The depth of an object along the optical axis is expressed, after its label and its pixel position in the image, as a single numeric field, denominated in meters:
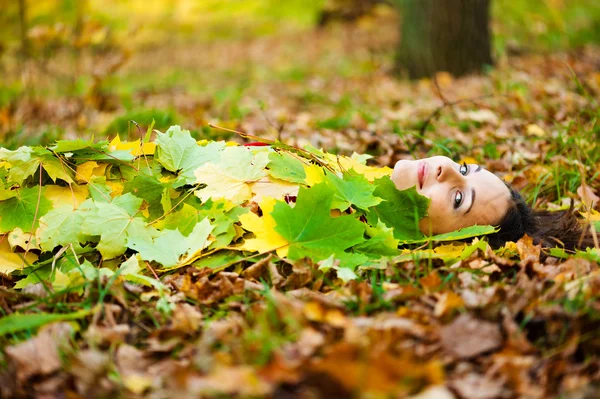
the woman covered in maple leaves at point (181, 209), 2.00
